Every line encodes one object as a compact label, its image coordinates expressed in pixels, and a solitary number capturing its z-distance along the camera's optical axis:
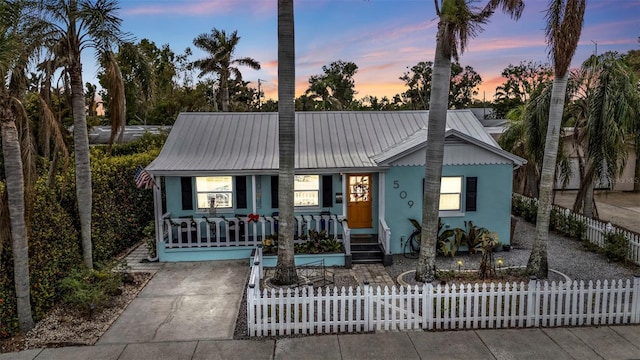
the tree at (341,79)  47.76
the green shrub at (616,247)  12.08
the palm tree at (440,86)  9.21
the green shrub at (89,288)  8.67
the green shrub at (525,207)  17.45
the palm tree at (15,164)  7.21
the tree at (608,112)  12.57
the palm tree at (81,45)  8.92
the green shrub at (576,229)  14.26
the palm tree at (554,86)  9.31
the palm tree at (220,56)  33.09
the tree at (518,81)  48.31
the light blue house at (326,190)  12.99
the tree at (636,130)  12.85
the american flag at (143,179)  12.53
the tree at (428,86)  52.03
